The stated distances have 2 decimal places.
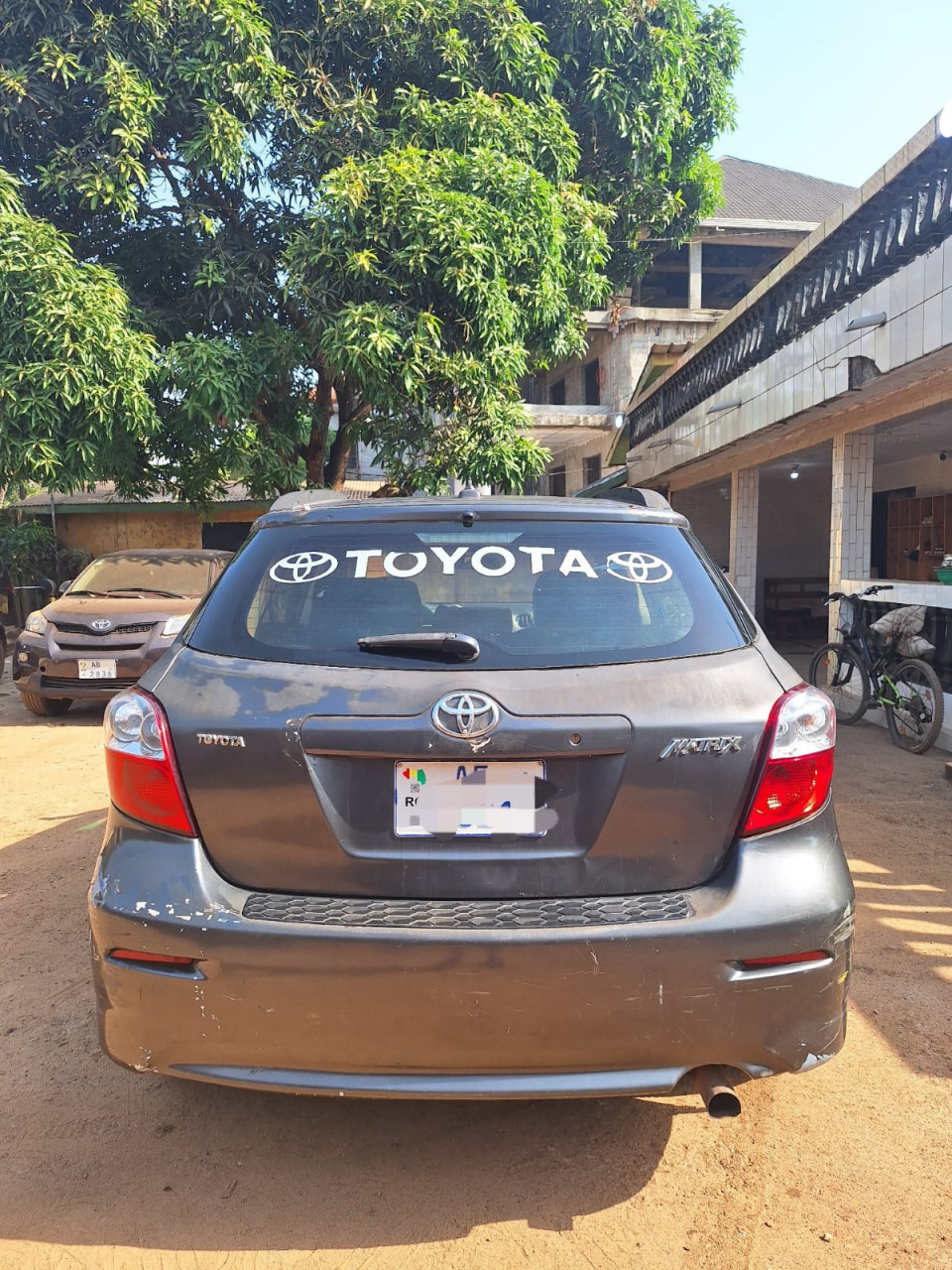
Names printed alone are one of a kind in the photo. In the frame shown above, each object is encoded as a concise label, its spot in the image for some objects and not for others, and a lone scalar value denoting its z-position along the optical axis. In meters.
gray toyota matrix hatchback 1.84
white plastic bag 6.57
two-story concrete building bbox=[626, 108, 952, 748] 6.15
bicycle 6.37
